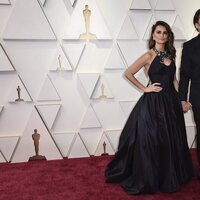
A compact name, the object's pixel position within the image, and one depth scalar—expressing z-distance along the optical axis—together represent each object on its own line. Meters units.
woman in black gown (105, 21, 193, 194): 2.47
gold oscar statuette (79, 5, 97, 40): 3.29
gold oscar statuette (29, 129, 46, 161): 3.39
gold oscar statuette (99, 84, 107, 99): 3.46
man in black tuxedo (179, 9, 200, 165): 2.61
